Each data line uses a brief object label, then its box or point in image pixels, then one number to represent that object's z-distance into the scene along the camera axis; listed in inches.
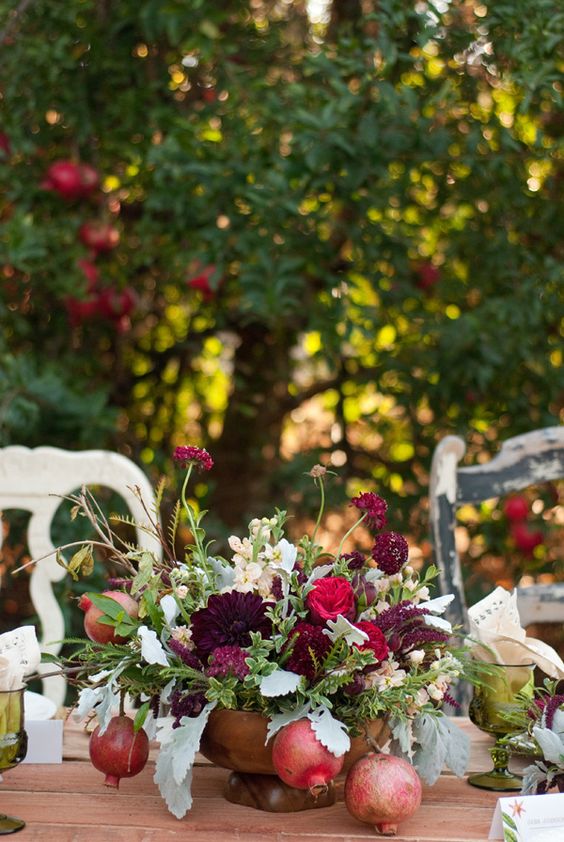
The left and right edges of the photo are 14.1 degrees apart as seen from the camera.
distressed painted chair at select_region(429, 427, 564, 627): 142.5
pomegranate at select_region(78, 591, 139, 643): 109.4
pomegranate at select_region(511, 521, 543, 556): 189.2
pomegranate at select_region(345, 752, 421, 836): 104.1
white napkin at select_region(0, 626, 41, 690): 106.6
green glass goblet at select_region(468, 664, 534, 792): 111.5
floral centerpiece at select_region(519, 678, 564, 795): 105.8
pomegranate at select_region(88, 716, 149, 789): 108.6
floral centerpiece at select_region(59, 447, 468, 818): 104.2
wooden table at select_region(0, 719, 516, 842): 106.0
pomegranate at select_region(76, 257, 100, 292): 188.6
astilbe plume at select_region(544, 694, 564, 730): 107.4
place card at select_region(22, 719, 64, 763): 117.1
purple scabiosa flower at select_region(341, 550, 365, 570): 109.3
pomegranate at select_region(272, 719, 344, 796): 102.6
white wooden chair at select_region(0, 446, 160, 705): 141.2
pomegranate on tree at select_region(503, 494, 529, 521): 189.2
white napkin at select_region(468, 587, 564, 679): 113.9
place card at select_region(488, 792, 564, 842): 103.1
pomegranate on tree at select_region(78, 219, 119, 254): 193.2
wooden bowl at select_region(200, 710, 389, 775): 105.5
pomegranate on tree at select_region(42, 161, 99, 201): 188.5
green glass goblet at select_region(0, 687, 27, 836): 105.5
